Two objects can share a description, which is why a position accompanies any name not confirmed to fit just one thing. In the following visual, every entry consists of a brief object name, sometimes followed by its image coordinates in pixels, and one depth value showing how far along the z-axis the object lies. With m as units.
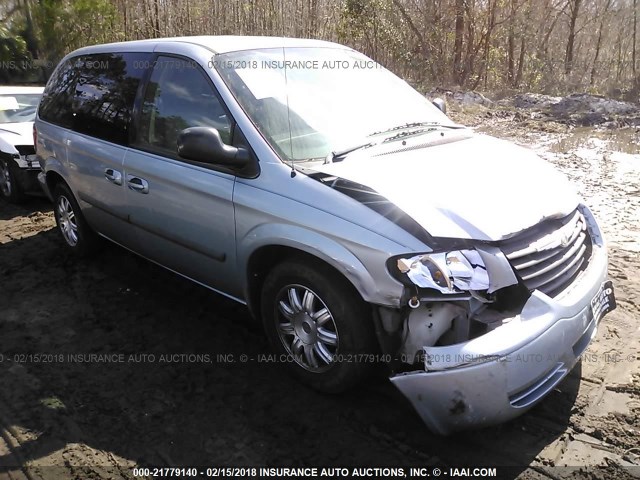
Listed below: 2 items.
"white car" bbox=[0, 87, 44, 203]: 6.96
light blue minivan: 2.54
